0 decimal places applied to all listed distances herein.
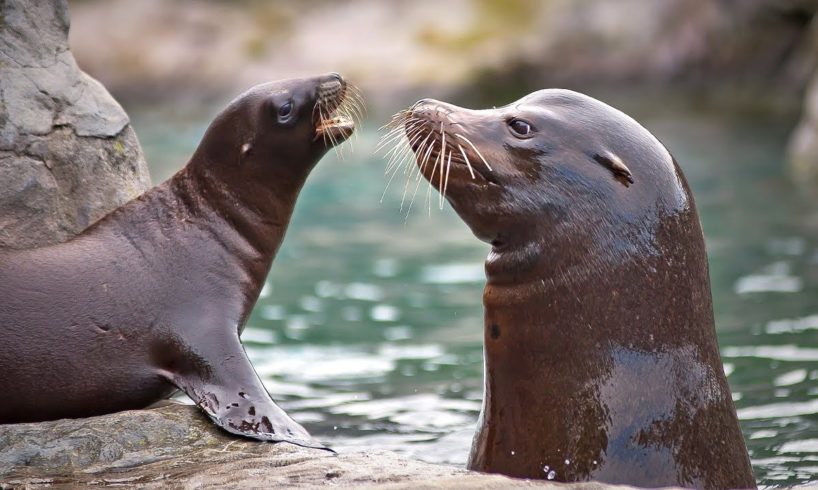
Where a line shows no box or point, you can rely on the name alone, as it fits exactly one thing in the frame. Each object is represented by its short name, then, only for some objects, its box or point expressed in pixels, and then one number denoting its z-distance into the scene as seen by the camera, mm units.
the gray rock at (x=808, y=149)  27766
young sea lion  9023
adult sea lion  7758
